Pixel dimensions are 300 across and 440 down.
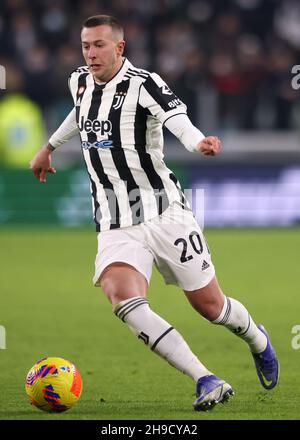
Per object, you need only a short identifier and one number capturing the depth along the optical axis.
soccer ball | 11.16
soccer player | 11.53
